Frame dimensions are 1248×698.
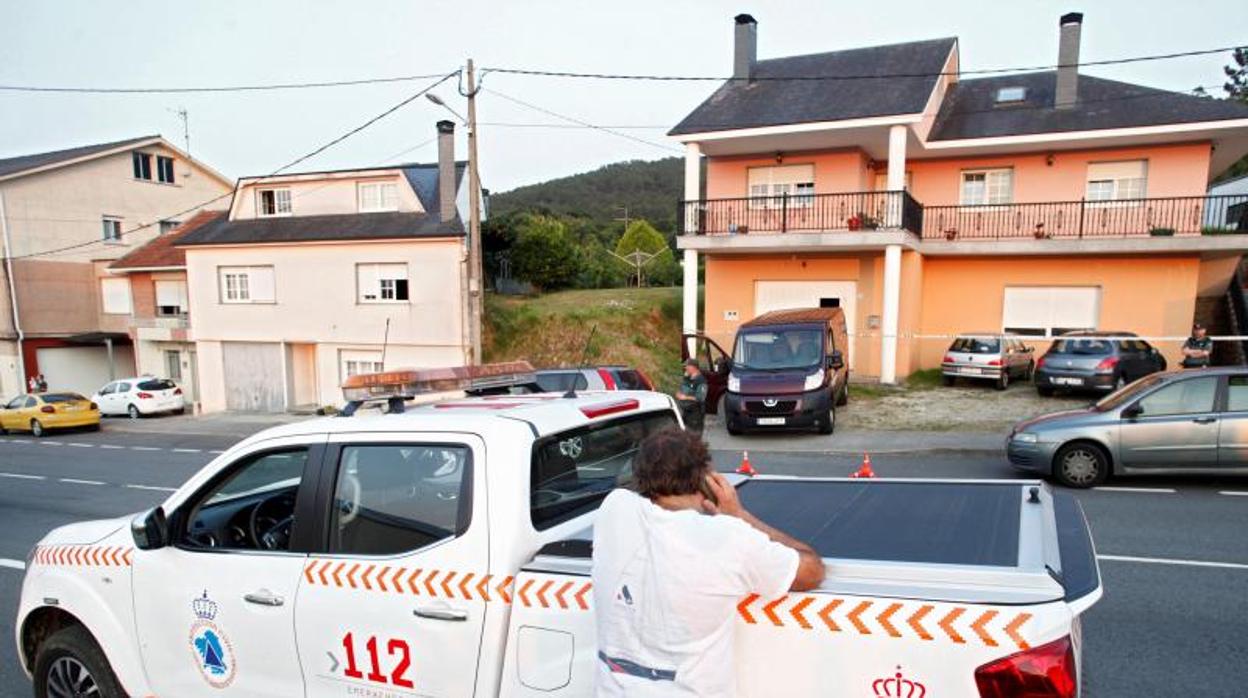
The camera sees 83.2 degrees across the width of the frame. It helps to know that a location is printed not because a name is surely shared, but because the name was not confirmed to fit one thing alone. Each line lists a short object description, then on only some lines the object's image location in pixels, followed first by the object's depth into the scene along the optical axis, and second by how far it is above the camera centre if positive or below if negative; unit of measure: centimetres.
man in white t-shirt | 201 -89
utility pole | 1591 +77
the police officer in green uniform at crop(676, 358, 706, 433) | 1177 -202
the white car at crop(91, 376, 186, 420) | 2434 -446
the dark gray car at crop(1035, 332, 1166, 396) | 1481 -198
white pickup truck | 202 -107
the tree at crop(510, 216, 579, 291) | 3025 +64
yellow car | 2116 -436
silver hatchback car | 1742 -226
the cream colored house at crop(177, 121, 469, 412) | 2195 -40
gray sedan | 822 -194
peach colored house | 1862 +191
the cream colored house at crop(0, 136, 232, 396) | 2955 +84
